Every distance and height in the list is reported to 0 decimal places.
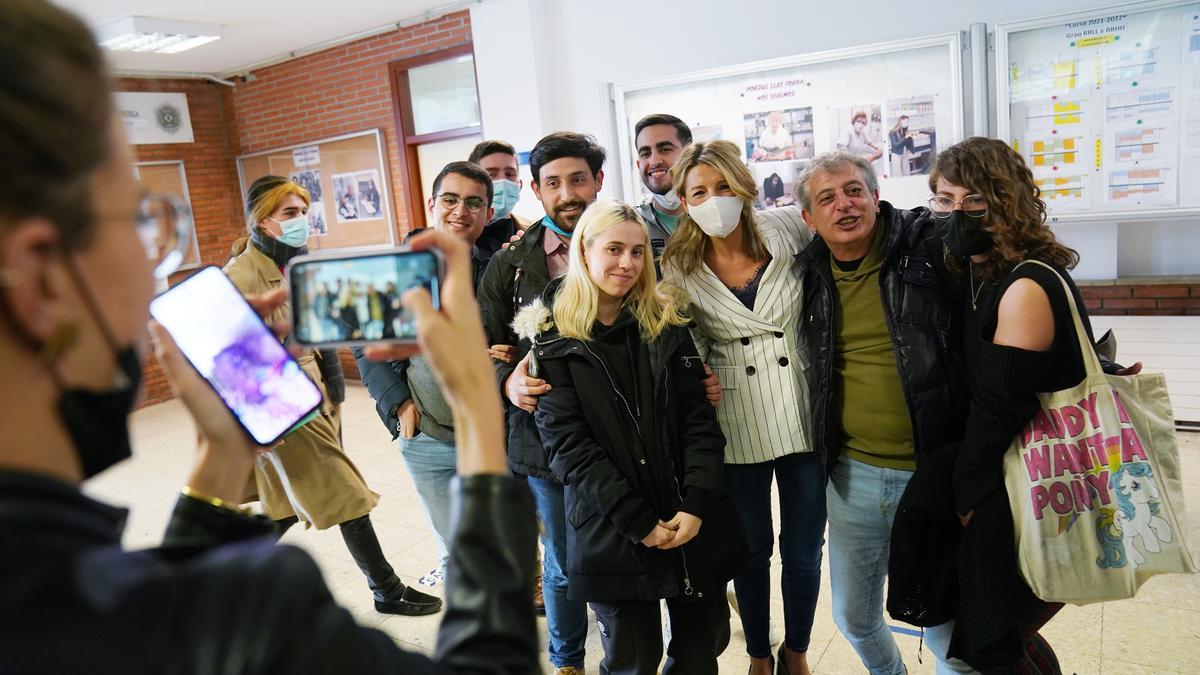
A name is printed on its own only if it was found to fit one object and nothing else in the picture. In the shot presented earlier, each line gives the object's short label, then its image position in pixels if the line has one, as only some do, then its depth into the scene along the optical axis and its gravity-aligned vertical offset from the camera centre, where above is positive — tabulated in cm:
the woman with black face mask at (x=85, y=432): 48 -12
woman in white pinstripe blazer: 225 -49
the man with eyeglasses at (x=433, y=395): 276 -60
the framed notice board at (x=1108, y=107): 408 +26
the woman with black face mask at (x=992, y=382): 173 -48
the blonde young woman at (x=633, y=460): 204 -68
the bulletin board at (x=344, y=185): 770 +44
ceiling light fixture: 580 +166
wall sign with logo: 778 +131
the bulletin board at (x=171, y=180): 796 +69
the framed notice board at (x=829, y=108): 468 +49
